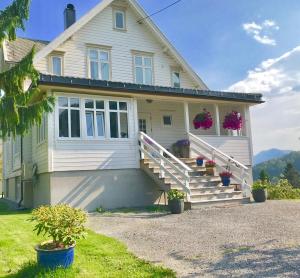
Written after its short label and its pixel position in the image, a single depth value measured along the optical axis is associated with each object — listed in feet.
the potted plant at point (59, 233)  13.76
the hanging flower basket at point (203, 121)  44.93
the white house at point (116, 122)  34.63
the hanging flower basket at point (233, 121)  45.46
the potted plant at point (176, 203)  29.44
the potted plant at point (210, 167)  38.02
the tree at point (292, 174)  129.73
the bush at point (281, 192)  40.14
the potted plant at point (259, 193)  34.91
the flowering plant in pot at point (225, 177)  36.29
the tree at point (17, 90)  28.54
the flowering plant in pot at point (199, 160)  40.32
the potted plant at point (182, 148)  42.70
